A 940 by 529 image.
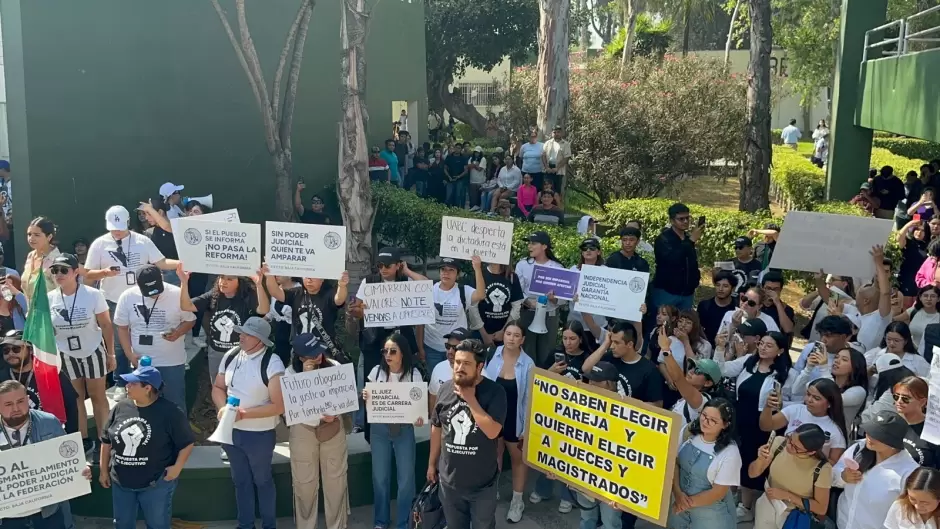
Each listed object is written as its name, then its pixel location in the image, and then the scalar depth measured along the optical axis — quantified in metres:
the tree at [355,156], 10.66
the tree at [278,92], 14.33
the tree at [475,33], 32.56
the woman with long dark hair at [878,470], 4.99
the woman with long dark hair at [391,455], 6.47
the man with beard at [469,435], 5.62
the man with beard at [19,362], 6.46
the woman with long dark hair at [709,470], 5.43
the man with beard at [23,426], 5.59
